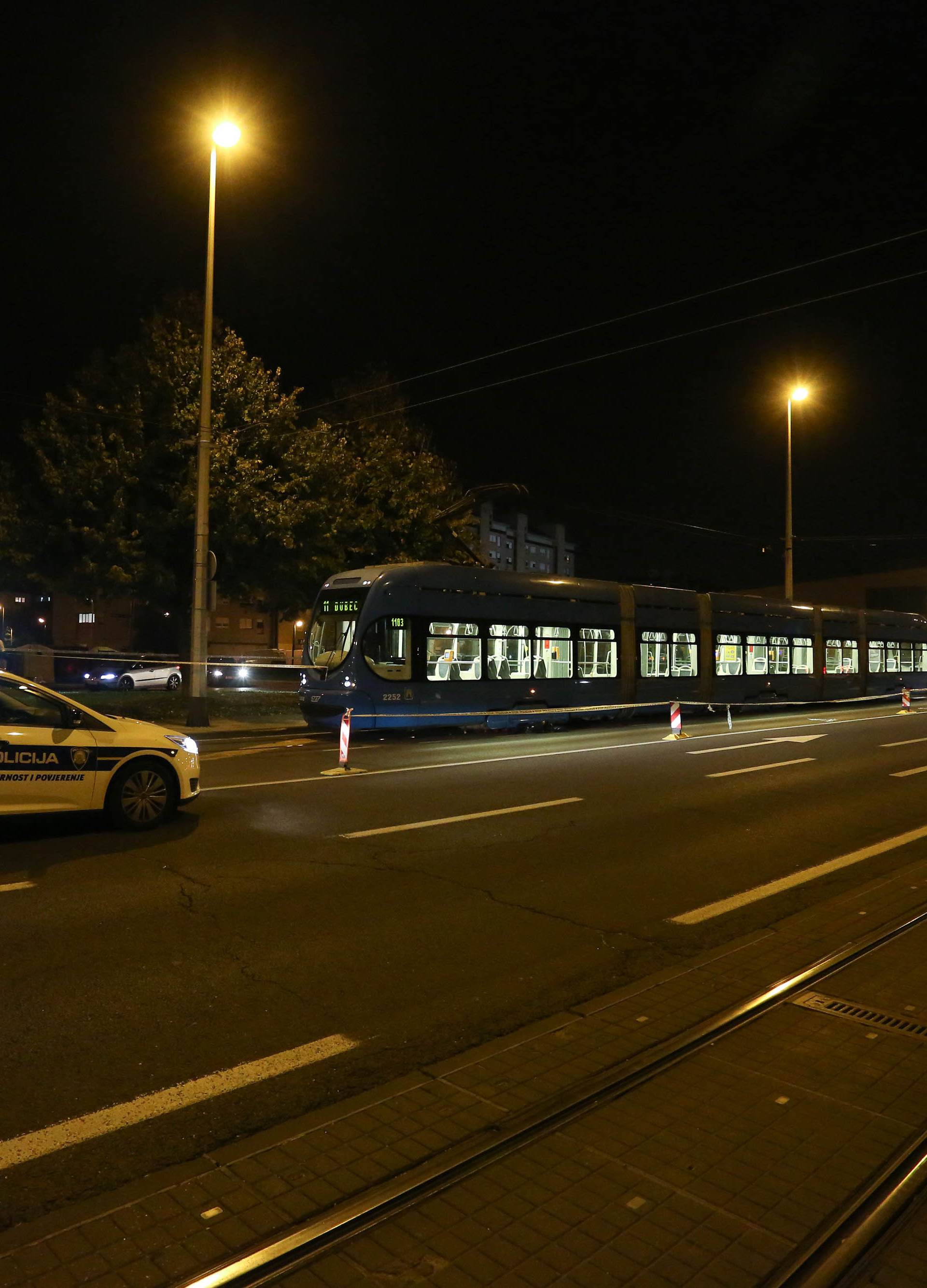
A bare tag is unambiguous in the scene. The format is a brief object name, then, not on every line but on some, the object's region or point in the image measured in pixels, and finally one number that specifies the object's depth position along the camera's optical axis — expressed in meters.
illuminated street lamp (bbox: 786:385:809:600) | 32.94
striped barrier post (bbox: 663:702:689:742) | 19.23
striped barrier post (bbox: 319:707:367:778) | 13.57
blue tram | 18.28
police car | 8.42
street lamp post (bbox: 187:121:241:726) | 19.08
